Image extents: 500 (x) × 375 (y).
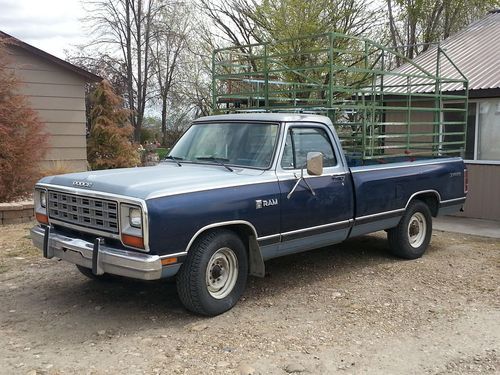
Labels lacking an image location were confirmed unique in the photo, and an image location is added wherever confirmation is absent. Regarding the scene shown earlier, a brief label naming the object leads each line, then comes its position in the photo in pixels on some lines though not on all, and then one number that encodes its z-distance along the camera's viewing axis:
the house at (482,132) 10.34
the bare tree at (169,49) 28.62
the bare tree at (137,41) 27.69
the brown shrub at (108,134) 15.84
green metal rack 6.97
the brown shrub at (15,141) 9.62
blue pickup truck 4.54
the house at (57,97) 12.57
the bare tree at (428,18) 19.47
